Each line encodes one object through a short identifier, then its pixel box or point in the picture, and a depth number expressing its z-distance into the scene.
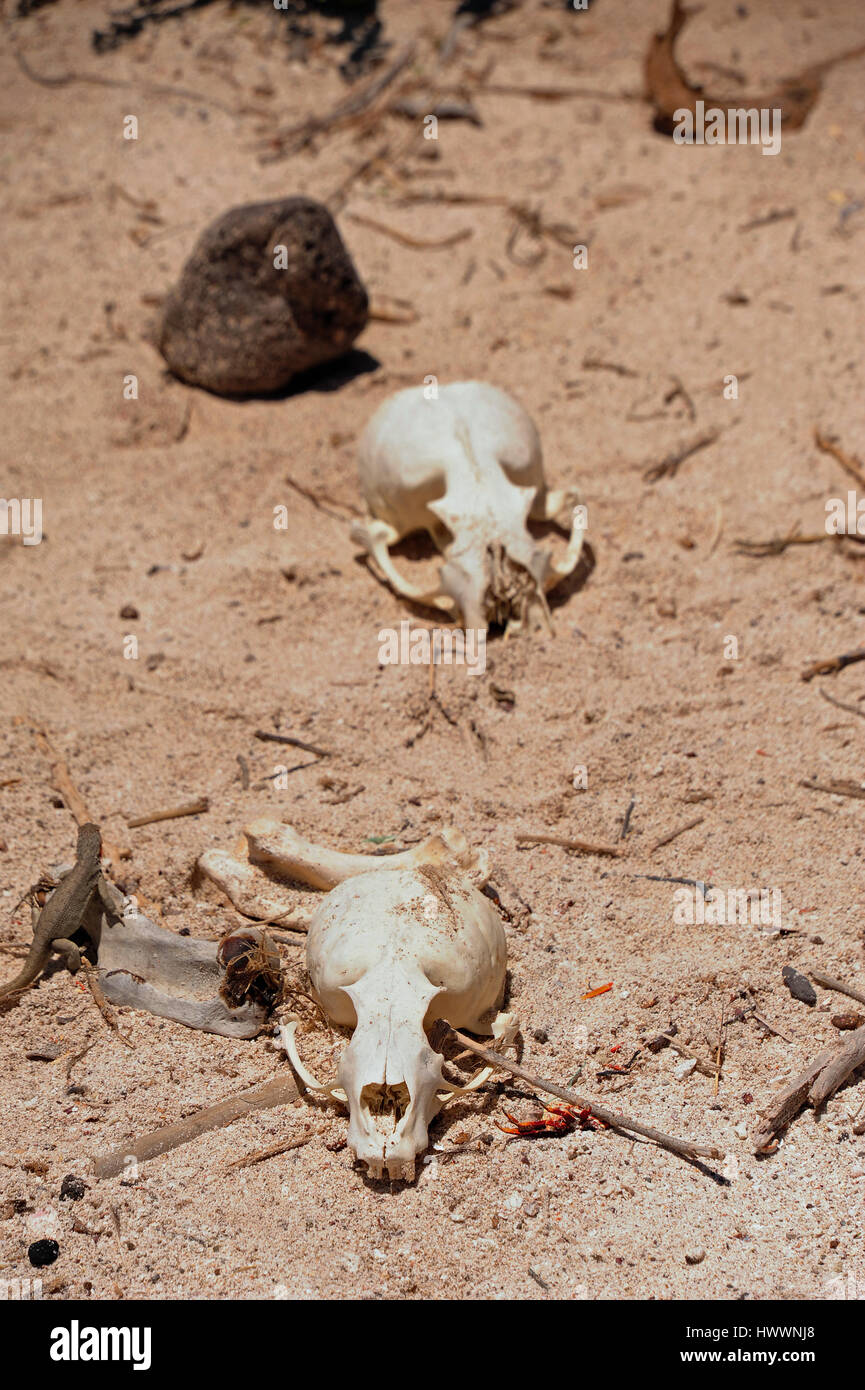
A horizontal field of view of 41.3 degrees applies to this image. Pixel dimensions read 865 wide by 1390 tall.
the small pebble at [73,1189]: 2.74
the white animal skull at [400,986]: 2.68
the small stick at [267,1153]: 2.83
